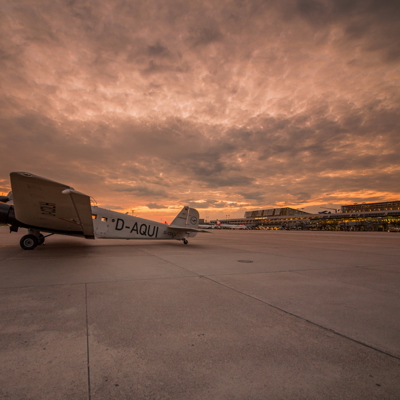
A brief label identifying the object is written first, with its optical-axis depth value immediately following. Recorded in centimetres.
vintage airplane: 789
